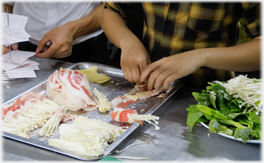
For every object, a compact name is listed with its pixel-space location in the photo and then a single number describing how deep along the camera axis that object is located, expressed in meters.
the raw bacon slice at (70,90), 1.42
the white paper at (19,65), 1.56
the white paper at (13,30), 1.56
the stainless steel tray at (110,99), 1.28
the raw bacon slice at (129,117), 1.36
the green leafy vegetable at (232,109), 1.30
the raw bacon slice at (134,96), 1.45
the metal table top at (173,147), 1.28
